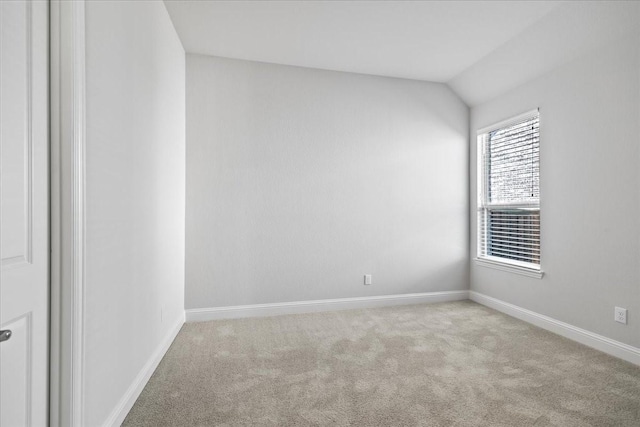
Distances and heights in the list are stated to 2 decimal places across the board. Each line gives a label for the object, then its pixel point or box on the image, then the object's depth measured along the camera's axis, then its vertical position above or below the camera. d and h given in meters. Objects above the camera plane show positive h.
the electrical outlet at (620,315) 2.59 -0.79
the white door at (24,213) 1.08 +0.00
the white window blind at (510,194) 3.48 +0.23
